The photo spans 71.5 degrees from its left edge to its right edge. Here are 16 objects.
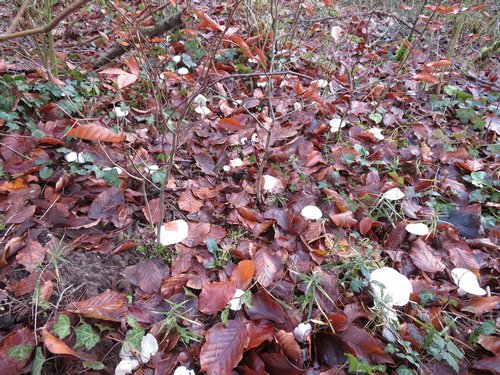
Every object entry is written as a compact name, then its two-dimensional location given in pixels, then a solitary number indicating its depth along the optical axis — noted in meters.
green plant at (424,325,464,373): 1.19
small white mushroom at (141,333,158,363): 1.16
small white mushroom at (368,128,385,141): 2.24
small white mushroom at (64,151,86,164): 1.71
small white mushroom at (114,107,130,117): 1.84
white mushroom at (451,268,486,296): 1.38
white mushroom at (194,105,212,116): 2.09
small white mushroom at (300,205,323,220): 1.56
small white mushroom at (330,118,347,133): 2.18
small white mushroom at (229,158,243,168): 1.92
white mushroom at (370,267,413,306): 1.28
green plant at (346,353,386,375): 1.04
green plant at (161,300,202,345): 1.20
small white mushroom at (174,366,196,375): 1.09
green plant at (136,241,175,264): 1.48
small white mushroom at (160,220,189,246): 1.45
